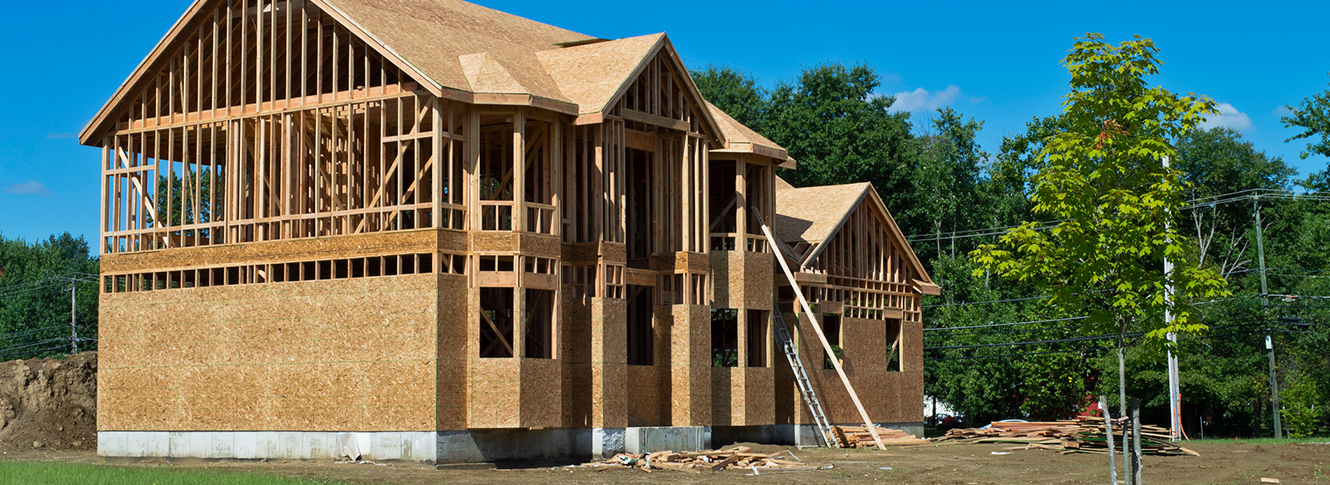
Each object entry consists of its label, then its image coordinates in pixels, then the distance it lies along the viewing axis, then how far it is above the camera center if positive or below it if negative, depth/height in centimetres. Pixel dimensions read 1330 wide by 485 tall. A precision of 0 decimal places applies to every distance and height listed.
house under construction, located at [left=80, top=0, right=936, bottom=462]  2914 +145
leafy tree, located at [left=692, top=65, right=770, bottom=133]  7688 +1222
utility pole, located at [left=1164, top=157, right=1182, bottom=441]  4374 -311
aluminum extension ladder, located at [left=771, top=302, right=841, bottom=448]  3872 -210
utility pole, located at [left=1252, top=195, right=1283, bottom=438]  5112 -159
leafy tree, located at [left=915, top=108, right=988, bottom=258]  6775 +621
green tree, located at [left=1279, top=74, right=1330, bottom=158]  5959 +807
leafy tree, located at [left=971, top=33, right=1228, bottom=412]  2073 +157
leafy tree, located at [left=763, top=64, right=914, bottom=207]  6769 +892
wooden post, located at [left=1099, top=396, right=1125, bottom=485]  1647 -158
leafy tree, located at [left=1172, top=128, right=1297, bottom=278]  6950 +662
